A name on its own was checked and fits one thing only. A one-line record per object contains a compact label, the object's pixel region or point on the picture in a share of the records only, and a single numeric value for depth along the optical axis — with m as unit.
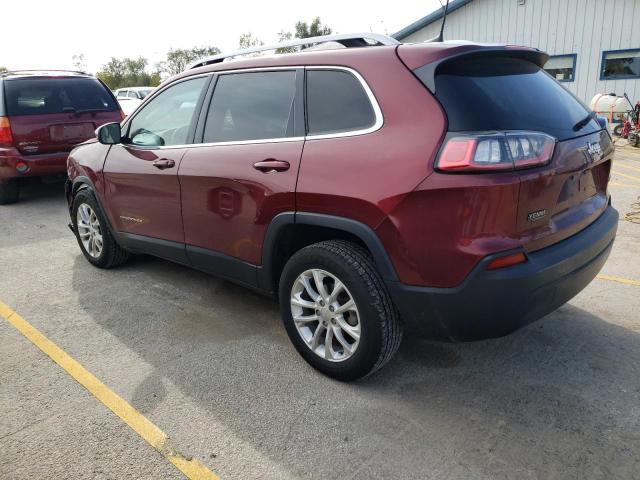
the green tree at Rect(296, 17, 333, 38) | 56.81
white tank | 14.80
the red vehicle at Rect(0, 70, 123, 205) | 7.08
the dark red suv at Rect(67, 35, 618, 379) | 2.29
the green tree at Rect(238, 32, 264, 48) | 55.88
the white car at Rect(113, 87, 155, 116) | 21.50
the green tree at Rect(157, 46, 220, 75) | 53.94
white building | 15.69
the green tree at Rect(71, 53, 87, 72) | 64.01
